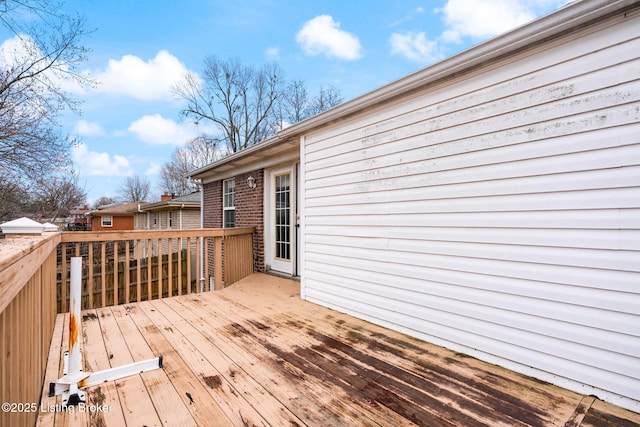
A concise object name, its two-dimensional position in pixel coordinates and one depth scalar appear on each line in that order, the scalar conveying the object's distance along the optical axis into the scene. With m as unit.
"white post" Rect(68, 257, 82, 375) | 2.03
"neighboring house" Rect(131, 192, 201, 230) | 12.99
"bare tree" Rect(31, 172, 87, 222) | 9.15
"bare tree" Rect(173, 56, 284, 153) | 19.62
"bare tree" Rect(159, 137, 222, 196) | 23.45
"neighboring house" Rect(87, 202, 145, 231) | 24.19
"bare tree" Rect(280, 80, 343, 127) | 18.52
